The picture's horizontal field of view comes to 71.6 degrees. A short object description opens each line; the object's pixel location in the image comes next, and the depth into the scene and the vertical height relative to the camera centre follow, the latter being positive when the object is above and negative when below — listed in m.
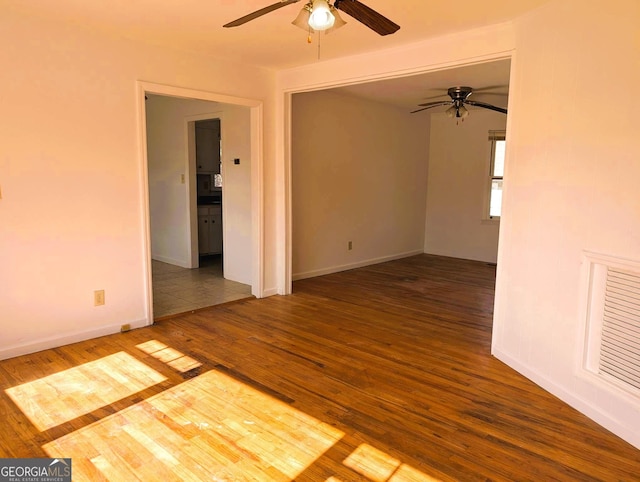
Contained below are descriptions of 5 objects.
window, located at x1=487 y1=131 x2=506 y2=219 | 7.10 +0.15
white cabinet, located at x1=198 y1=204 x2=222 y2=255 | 6.79 -0.78
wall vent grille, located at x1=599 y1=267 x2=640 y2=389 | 2.33 -0.78
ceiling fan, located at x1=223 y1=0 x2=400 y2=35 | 2.00 +0.77
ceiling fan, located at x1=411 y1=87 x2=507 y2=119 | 5.27 +1.00
